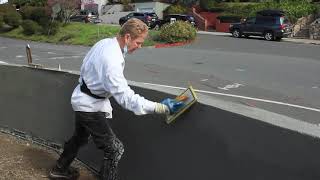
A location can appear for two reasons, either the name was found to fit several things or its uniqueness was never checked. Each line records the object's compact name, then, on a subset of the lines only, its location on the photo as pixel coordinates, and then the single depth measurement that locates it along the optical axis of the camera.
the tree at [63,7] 30.54
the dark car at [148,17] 37.40
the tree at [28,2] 48.51
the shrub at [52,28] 29.81
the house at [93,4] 54.86
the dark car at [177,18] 35.91
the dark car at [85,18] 43.38
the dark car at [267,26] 26.85
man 3.18
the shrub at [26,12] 33.27
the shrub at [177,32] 23.90
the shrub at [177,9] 42.49
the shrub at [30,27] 30.72
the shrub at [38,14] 31.80
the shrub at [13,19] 33.76
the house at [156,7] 46.73
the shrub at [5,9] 36.38
